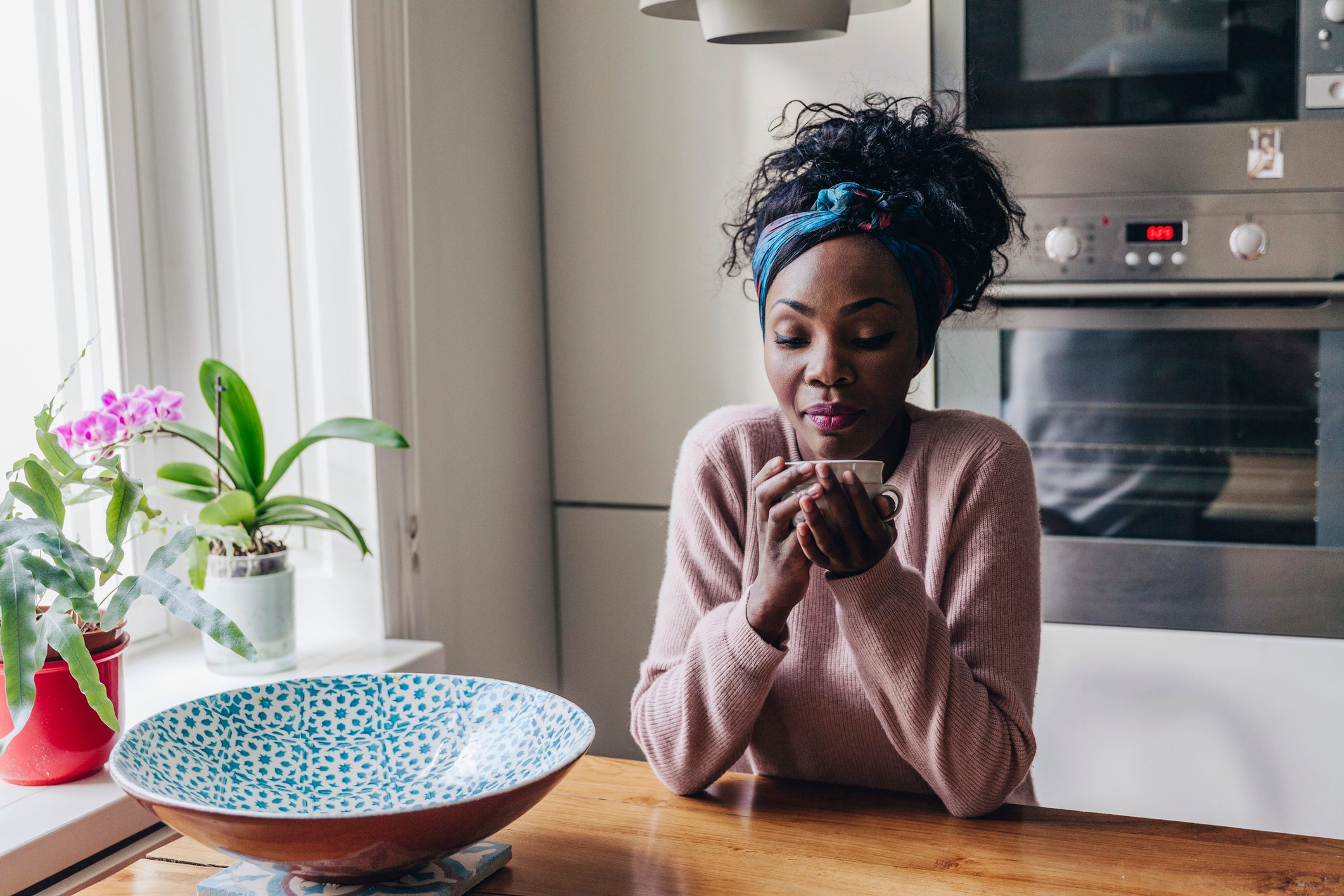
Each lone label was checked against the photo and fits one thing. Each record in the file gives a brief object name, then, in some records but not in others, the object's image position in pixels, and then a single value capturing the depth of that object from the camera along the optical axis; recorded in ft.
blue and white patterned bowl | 2.32
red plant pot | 3.39
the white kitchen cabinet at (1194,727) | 5.43
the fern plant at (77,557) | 2.85
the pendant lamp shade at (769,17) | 3.43
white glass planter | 4.41
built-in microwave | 5.32
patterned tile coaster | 2.46
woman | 3.13
